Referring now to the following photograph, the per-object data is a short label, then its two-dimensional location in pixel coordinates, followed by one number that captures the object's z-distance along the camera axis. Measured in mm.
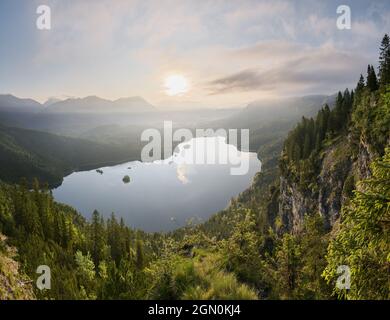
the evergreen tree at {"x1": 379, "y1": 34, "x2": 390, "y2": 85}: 51338
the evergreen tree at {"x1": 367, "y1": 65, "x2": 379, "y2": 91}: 57206
